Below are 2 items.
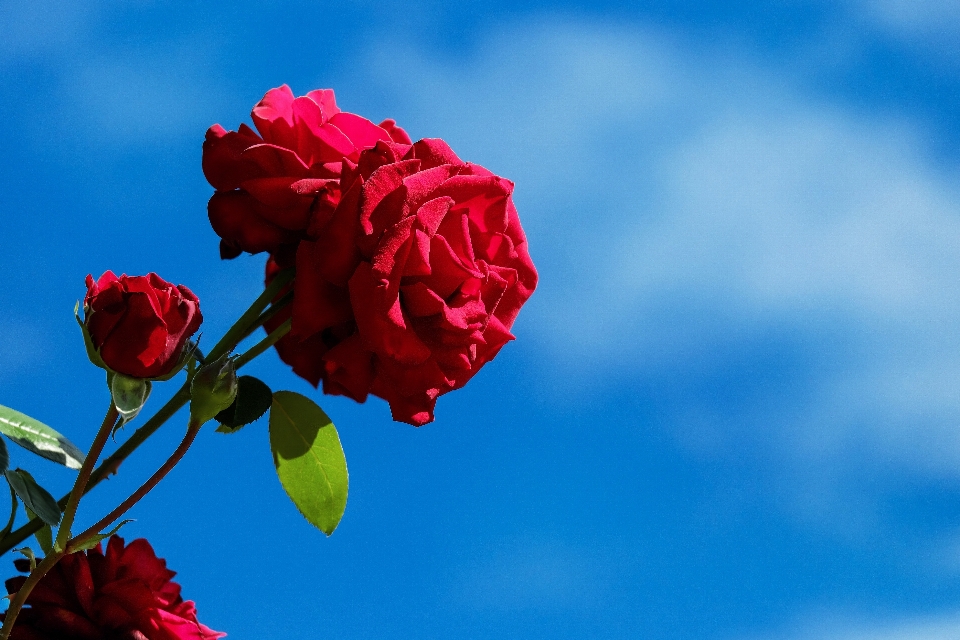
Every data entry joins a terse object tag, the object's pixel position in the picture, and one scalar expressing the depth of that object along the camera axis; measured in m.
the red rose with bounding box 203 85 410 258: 1.62
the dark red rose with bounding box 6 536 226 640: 1.65
